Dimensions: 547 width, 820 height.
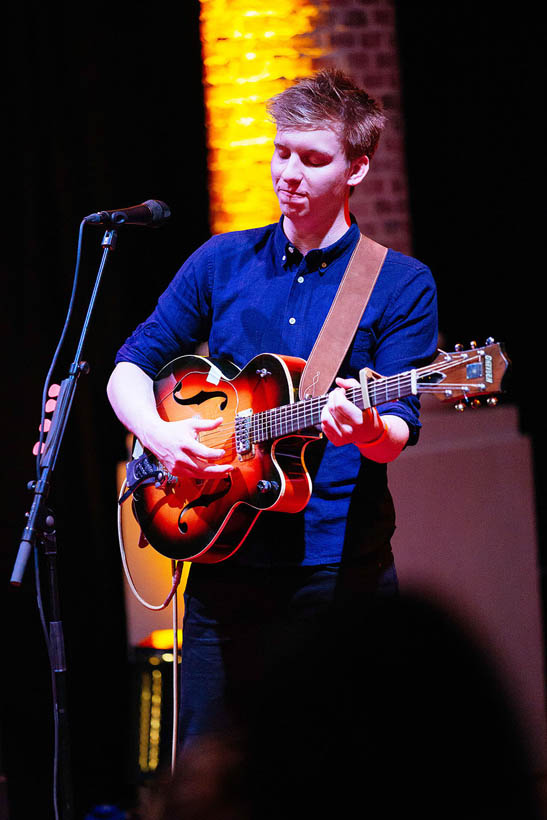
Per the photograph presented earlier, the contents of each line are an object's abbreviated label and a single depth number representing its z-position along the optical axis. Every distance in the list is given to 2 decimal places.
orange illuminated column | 8.35
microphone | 5.00
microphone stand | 4.74
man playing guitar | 4.75
